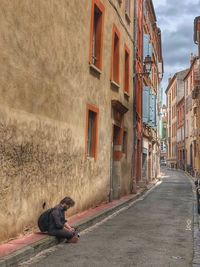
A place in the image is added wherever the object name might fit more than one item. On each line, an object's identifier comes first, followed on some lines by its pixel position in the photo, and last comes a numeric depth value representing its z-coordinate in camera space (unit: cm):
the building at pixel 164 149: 5269
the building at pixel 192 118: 2757
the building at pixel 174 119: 3946
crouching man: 546
